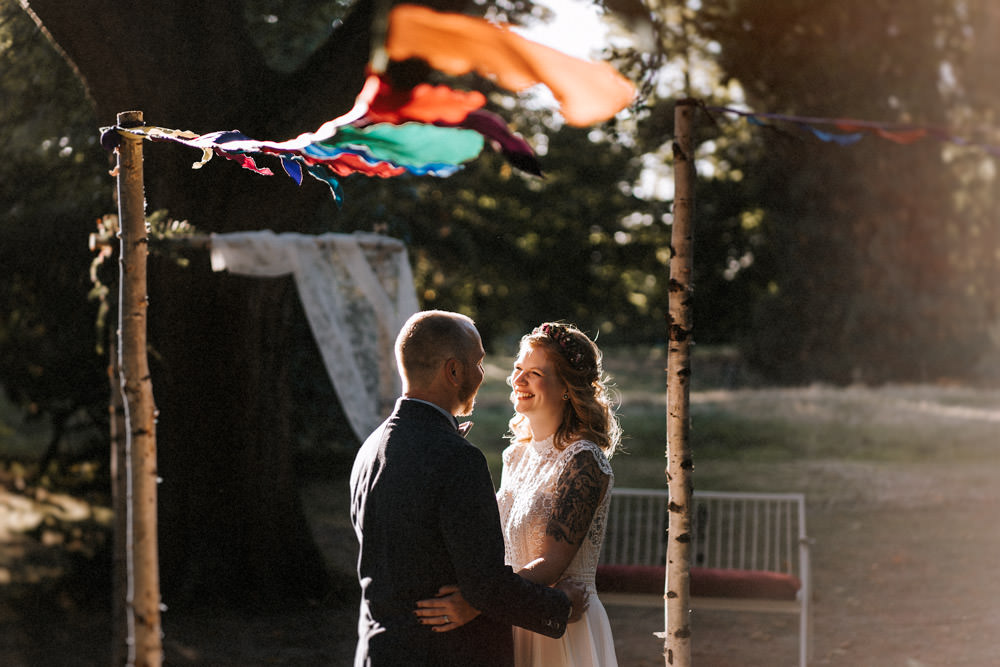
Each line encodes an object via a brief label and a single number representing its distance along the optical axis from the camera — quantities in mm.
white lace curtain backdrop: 6688
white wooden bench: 6641
